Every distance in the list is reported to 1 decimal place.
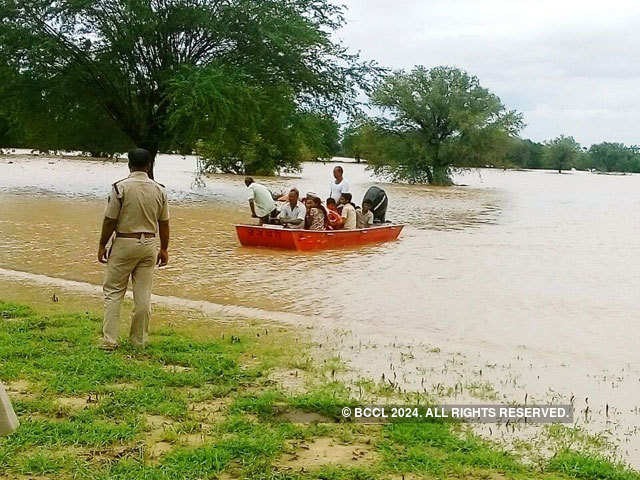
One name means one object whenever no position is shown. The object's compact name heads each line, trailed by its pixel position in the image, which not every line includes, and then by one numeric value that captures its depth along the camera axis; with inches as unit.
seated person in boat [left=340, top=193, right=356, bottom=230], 658.2
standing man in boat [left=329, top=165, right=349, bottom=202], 671.0
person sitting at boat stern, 689.0
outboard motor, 747.4
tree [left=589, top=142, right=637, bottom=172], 5054.1
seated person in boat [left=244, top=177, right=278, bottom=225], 676.7
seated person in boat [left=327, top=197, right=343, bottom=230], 644.7
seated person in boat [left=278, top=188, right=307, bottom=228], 642.8
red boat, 613.9
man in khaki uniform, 257.6
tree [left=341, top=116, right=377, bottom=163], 2229.8
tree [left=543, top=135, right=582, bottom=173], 4569.4
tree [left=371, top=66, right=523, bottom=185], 2143.2
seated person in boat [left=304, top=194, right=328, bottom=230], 619.5
